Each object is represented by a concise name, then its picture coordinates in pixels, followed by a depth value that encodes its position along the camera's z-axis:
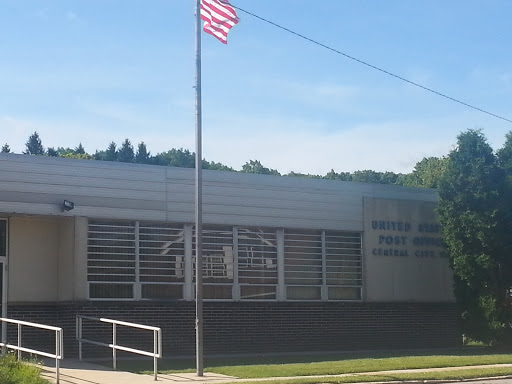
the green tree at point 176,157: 95.77
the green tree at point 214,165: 86.38
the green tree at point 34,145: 91.31
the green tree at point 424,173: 83.62
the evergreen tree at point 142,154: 90.81
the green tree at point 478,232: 26.86
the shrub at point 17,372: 14.88
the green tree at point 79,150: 93.35
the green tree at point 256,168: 94.69
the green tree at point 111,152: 91.55
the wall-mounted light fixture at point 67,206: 22.30
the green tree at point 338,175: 94.25
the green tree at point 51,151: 90.31
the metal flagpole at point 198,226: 18.34
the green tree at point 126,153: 90.00
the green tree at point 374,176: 95.89
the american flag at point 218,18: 19.42
